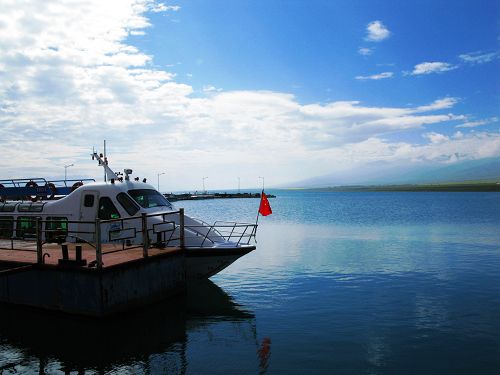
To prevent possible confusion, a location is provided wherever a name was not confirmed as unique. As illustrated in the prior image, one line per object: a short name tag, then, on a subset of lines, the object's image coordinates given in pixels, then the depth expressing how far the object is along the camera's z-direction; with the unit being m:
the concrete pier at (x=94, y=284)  12.38
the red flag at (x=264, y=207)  16.50
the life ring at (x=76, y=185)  21.32
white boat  16.17
